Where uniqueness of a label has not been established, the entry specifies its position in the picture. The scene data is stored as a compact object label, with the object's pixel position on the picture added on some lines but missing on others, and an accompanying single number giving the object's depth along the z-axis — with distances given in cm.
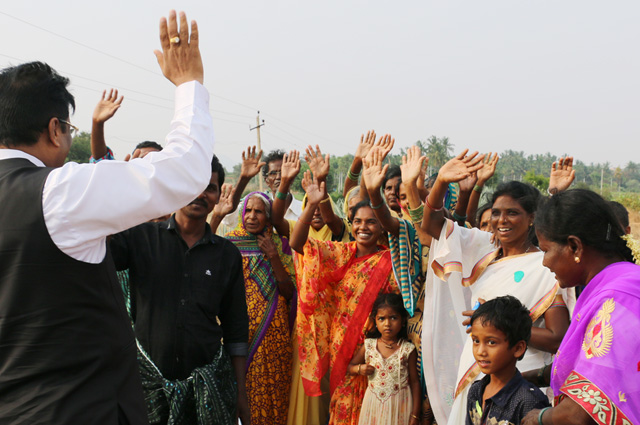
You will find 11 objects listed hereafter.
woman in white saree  360
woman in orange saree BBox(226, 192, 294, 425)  507
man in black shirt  302
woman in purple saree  219
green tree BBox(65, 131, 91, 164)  3630
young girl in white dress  447
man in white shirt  178
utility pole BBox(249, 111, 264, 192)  3497
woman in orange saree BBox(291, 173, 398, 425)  485
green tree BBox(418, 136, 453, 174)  7580
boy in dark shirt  300
